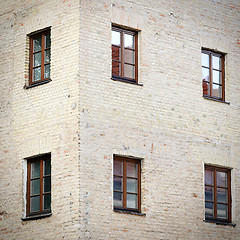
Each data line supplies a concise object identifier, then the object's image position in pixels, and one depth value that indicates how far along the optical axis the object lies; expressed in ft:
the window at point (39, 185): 60.85
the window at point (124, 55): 63.21
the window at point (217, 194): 66.39
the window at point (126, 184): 60.59
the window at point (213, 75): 69.00
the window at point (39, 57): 63.98
